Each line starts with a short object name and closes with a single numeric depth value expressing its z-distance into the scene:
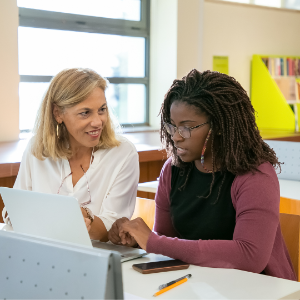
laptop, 1.01
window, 3.68
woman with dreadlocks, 1.16
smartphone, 1.10
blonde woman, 1.65
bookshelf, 4.71
